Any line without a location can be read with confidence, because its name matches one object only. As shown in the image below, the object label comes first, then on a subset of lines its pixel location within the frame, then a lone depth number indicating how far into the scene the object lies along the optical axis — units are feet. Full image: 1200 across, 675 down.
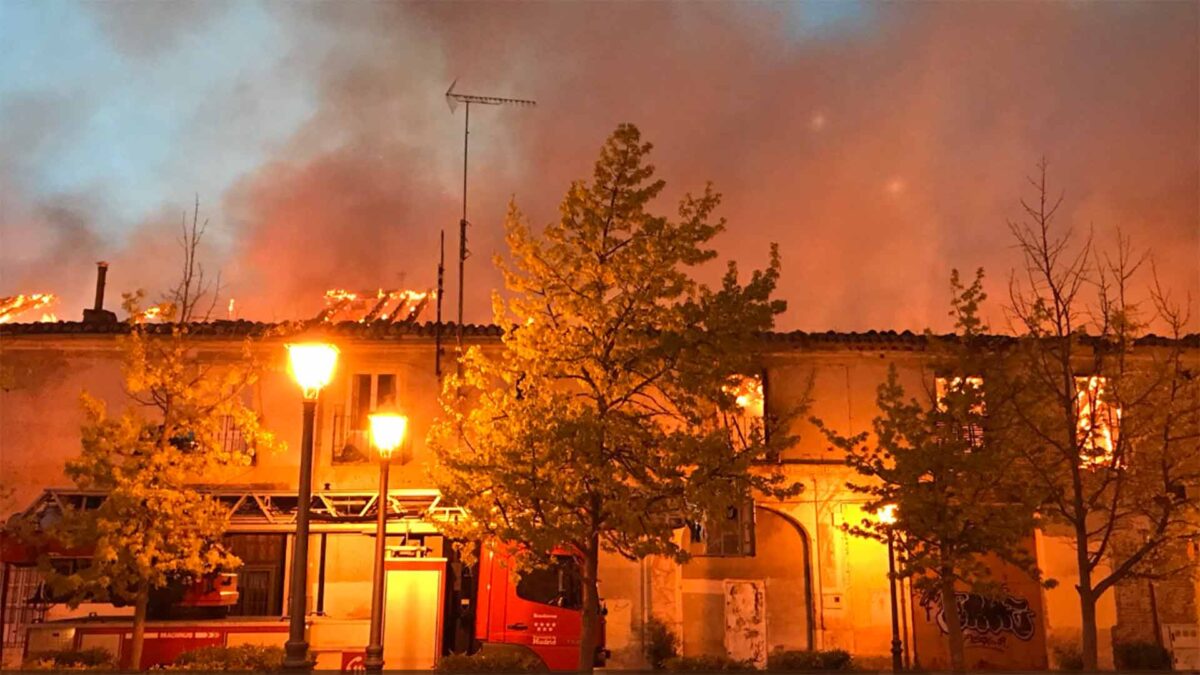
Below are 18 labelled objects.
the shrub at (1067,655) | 64.18
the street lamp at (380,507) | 42.01
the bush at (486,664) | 48.31
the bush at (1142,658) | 63.16
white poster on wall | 65.10
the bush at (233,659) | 48.37
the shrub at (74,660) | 50.34
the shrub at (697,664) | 56.49
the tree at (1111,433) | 46.52
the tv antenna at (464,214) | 60.34
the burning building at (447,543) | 63.52
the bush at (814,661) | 58.90
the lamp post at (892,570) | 57.80
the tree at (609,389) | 41.86
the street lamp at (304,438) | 32.60
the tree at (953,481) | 52.08
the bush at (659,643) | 63.46
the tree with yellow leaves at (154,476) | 51.24
